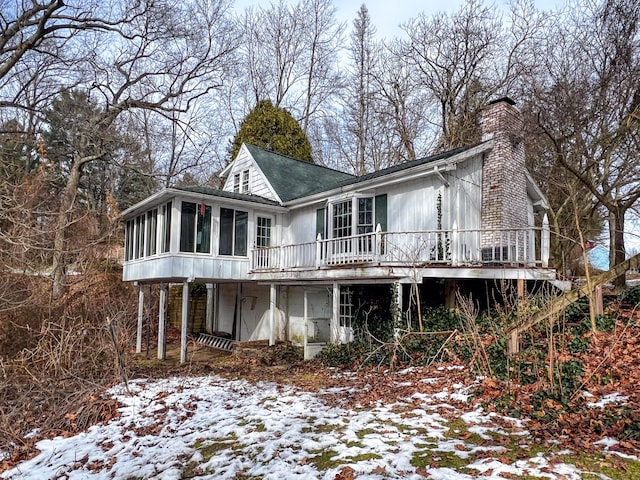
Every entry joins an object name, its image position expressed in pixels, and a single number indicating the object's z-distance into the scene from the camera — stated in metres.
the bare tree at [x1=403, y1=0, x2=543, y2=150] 21.88
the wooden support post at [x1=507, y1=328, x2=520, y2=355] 6.97
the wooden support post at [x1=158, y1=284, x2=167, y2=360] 13.50
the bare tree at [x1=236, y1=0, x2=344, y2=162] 29.61
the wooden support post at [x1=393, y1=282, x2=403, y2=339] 9.64
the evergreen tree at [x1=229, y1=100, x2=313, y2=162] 24.27
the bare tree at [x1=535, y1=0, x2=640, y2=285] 11.27
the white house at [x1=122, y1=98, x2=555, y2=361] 10.01
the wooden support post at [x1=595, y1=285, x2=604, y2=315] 8.07
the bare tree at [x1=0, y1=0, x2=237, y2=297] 13.78
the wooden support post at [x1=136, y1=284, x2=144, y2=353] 14.57
